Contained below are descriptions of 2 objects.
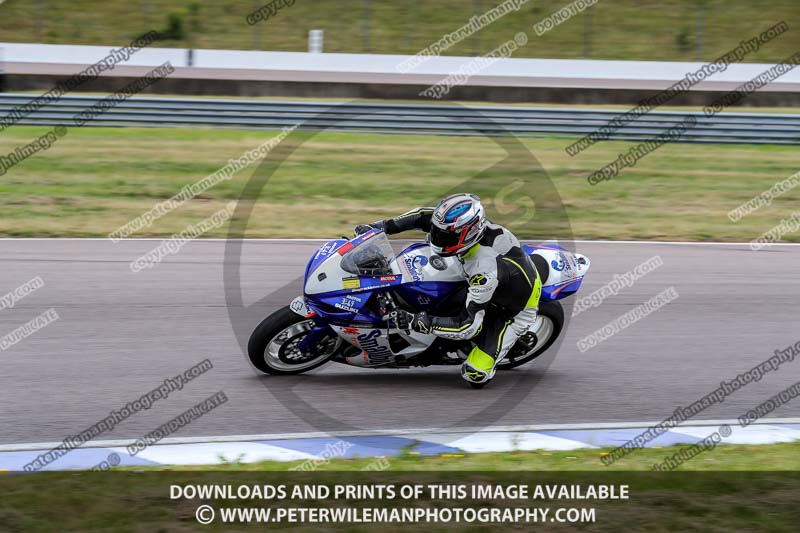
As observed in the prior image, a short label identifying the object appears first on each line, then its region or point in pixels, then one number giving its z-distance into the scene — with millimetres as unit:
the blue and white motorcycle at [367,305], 14344
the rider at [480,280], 13898
